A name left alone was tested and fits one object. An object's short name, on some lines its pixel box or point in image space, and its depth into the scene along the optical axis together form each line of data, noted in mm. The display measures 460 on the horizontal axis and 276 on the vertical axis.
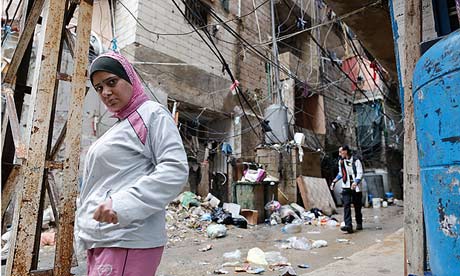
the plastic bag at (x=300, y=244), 4493
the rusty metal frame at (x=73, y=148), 2045
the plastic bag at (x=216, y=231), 5367
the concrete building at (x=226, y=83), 7520
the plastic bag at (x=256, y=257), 3660
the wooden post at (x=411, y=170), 1625
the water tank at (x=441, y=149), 1068
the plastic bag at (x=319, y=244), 4602
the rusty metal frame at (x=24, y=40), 2439
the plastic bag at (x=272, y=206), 7254
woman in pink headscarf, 1104
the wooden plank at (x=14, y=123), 2066
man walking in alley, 5852
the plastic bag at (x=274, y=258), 3721
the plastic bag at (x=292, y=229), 5827
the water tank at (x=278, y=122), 8367
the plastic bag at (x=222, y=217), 6297
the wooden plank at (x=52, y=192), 2261
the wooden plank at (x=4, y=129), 2639
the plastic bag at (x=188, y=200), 6871
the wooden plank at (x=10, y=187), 2469
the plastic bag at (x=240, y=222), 6250
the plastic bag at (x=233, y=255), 3941
